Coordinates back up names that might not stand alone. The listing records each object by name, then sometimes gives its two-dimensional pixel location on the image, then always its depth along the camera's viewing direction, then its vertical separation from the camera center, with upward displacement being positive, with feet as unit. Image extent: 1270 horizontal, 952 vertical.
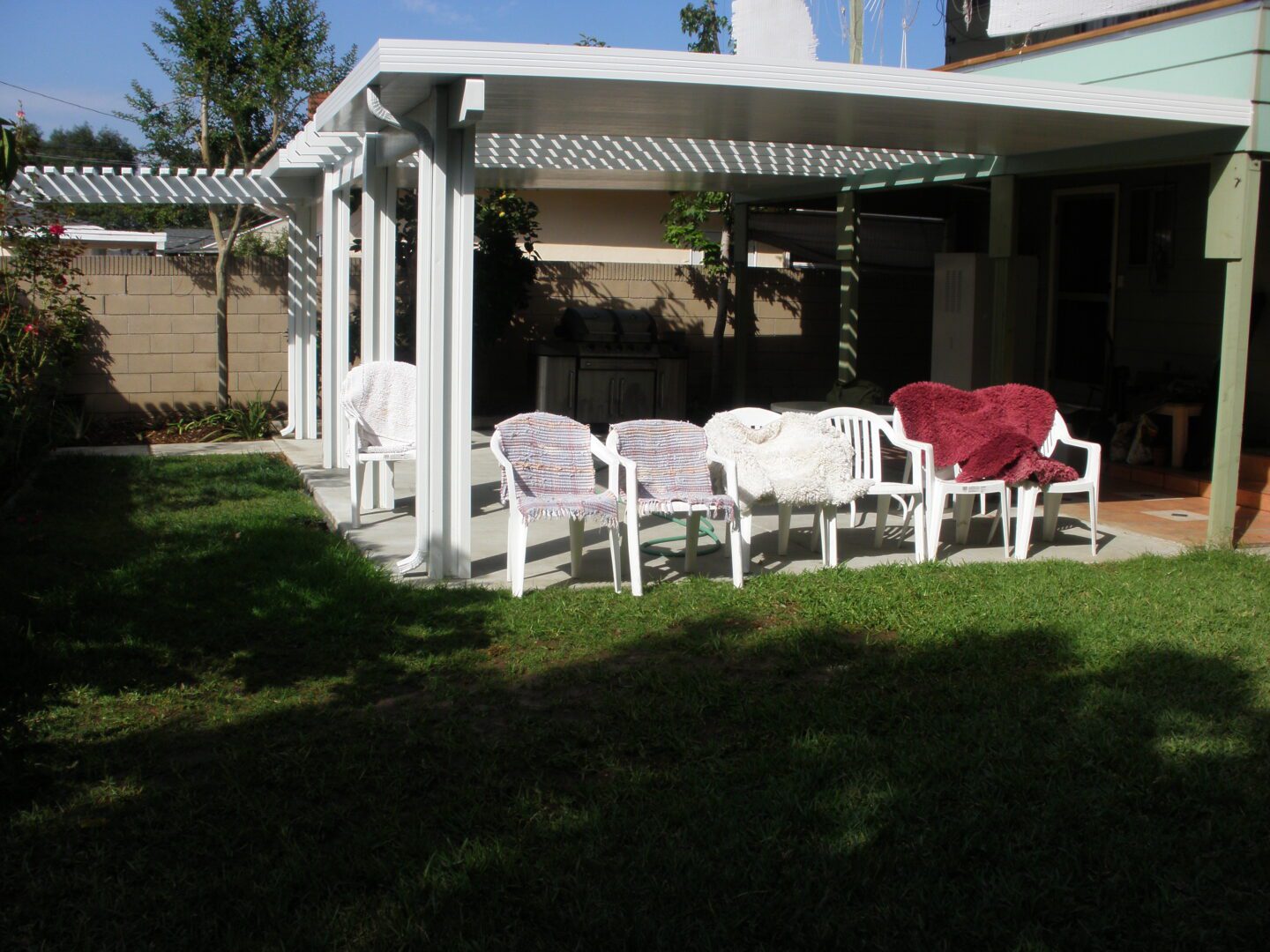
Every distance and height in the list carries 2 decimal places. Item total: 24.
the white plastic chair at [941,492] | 22.40 -2.17
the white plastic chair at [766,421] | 22.87 -1.01
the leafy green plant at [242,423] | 39.65 -1.95
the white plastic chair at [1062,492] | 22.76 -2.20
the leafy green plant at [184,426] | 39.73 -2.07
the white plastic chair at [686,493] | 19.48 -1.99
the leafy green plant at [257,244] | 62.59 +6.45
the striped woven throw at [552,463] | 20.01 -1.60
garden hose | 23.18 -3.40
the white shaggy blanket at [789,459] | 21.16 -1.55
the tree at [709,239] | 46.91 +4.99
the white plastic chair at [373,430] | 24.82 -1.36
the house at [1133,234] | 23.86 +4.19
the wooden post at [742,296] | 42.32 +2.55
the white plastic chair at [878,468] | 22.25 -1.85
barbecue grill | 41.68 -0.04
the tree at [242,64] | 43.68 +10.81
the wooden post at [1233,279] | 22.50 +1.82
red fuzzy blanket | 22.76 -1.02
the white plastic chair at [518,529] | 19.30 -2.57
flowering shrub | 28.78 +0.94
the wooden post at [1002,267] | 28.91 +2.53
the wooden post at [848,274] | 36.27 +2.89
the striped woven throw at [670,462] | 20.63 -1.57
